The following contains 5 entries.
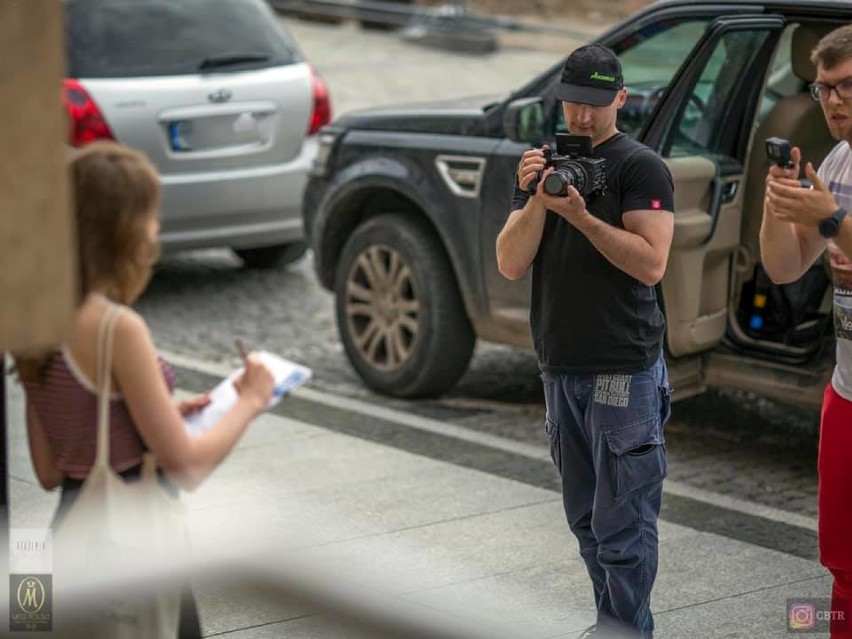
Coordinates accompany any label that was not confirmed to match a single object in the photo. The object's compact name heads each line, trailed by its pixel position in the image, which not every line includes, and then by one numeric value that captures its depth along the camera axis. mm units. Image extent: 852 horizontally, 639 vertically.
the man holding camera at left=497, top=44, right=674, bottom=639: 7032
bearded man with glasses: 6737
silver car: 15045
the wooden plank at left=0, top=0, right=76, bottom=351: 3902
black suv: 10456
